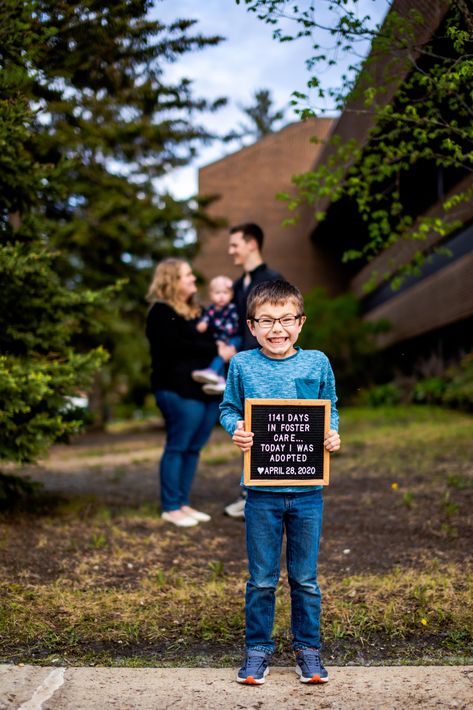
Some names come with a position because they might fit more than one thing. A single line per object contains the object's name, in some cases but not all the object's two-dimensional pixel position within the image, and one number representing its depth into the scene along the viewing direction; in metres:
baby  5.78
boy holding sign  3.12
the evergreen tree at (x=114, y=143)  5.22
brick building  15.70
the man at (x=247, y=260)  5.73
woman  5.86
